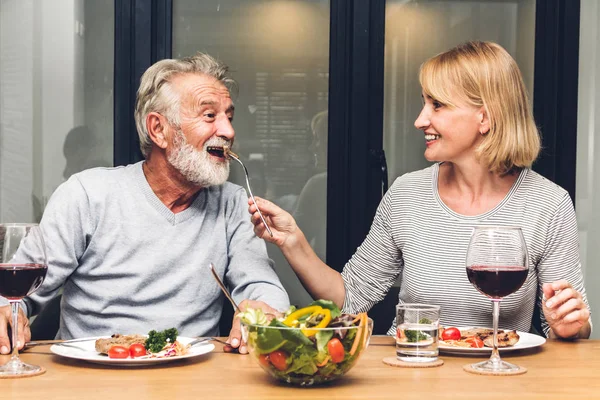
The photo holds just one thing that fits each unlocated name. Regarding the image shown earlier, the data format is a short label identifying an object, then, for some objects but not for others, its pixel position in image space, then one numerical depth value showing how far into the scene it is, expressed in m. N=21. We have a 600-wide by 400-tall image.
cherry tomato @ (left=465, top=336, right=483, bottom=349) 1.88
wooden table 1.62
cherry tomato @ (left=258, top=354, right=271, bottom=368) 1.63
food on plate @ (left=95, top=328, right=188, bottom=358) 1.79
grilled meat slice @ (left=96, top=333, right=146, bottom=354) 1.81
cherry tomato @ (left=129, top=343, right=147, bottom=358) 1.78
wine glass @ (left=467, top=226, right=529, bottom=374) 1.74
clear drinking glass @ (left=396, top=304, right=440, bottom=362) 1.78
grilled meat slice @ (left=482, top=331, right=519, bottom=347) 1.88
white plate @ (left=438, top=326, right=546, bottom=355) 1.86
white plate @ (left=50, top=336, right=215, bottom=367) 1.76
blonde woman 2.27
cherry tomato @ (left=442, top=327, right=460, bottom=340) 1.91
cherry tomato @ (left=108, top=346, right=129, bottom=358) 1.78
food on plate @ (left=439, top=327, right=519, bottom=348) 1.88
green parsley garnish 1.80
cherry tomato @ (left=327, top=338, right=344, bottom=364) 1.61
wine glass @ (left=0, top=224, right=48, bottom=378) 1.70
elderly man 2.34
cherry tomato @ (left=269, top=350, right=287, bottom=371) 1.62
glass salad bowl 1.60
